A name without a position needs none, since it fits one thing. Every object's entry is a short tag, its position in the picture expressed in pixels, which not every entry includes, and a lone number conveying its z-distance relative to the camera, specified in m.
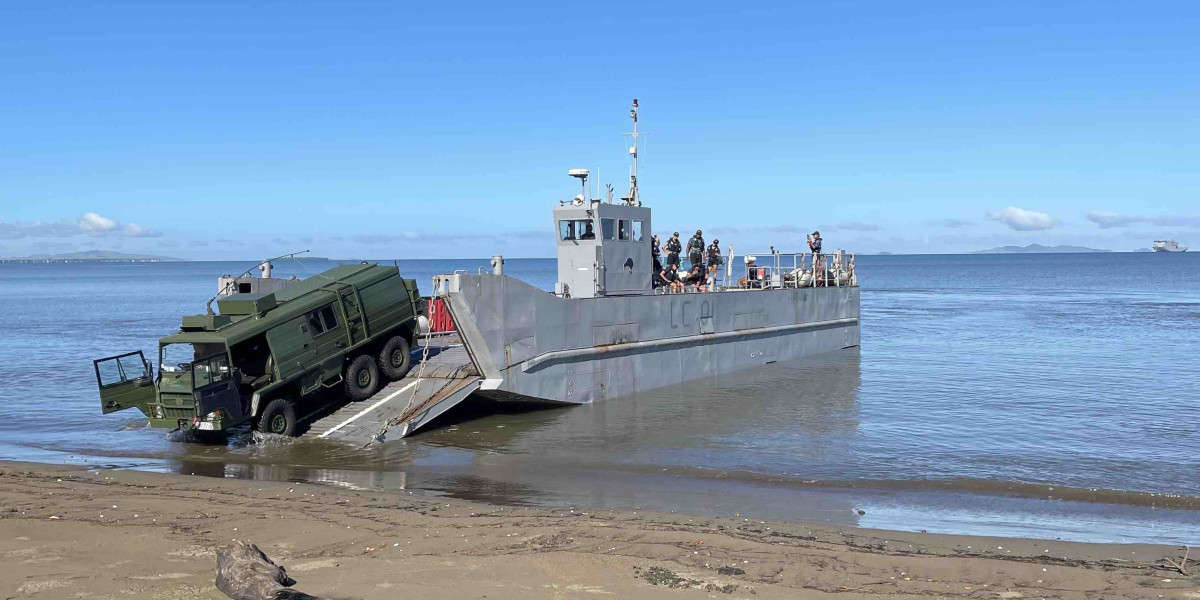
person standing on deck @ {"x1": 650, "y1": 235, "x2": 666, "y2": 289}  23.47
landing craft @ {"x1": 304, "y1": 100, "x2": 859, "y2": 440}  16.36
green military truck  14.28
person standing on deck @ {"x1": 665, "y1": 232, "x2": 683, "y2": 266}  23.72
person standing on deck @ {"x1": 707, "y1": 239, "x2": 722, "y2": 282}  25.45
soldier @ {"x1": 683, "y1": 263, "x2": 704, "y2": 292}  23.77
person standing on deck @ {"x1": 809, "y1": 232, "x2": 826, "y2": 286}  29.00
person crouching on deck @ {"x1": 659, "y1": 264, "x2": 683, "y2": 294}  23.50
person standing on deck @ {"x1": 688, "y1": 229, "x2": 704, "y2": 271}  23.88
